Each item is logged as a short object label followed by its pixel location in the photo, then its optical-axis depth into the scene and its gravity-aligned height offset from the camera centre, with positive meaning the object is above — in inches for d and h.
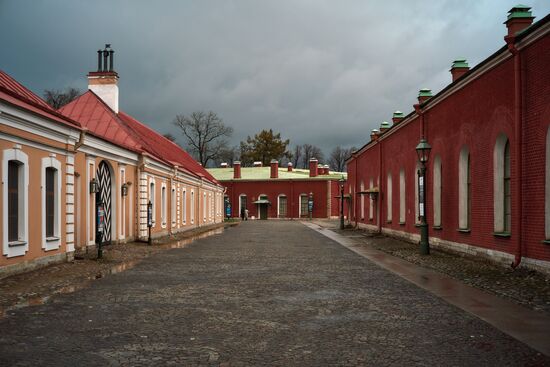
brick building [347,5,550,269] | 448.5 +44.8
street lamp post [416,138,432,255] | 647.1 -12.2
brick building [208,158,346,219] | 2539.4 +21.5
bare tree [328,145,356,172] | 3565.5 +237.8
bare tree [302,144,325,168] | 3619.6 +285.1
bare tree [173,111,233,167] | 2647.6 +256.2
